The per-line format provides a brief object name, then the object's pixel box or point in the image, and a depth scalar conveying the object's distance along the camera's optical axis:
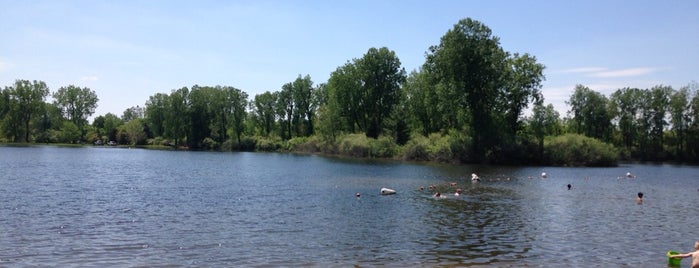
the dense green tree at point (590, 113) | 110.69
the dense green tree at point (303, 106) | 135.12
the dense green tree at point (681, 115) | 105.50
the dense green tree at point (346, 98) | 108.06
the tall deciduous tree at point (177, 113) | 134.62
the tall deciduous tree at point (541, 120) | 83.62
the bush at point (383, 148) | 93.56
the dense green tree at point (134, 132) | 148.25
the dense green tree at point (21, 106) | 134.50
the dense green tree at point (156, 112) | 145.25
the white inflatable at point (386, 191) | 36.09
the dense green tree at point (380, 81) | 106.25
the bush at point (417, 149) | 83.75
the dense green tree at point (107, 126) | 155.88
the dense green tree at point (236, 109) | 136.88
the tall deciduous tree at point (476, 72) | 76.50
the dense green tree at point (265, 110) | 143.50
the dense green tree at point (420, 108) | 90.75
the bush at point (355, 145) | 97.00
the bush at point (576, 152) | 79.44
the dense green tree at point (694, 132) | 104.38
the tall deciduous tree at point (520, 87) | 82.38
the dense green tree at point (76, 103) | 151.62
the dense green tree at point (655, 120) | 108.94
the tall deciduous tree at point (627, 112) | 111.19
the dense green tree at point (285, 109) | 138.50
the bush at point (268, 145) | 130.00
